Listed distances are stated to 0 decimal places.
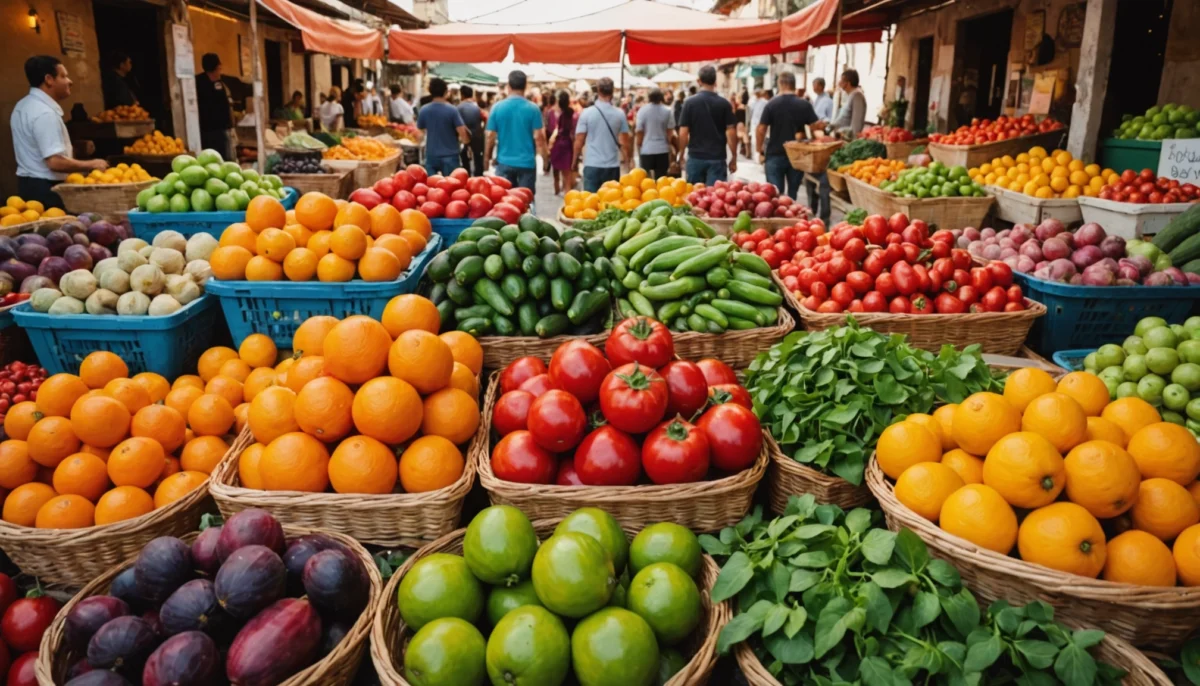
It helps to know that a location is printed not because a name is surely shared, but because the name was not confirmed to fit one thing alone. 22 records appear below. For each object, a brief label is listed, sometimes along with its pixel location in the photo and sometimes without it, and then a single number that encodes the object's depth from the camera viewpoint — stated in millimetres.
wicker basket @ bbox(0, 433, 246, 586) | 2379
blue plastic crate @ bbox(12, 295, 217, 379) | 3211
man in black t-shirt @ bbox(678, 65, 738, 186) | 9180
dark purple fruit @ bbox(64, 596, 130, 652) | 1837
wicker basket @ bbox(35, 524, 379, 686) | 1765
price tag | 5820
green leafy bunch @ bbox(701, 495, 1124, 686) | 1688
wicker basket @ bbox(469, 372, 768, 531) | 2232
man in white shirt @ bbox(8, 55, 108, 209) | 5910
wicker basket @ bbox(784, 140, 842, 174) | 10094
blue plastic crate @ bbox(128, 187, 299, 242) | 4477
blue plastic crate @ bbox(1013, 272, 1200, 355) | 3879
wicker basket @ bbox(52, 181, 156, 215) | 5867
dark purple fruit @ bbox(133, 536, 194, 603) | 1904
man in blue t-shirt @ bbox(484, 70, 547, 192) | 9188
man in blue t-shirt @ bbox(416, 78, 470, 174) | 10039
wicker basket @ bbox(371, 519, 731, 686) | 1760
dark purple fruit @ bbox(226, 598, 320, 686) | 1694
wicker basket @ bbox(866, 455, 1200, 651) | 1799
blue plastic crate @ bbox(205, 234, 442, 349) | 3334
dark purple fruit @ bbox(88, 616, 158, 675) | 1732
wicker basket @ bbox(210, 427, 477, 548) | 2293
